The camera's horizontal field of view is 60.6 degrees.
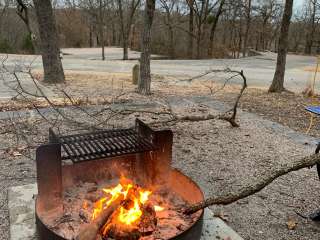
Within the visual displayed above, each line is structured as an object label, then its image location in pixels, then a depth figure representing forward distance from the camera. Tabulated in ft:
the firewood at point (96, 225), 5.39
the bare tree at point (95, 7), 55.07
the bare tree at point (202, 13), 65.20
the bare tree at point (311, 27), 83.86
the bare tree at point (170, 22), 66.13
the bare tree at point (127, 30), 54.38
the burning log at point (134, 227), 5.97
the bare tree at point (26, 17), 48.92
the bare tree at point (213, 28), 64.27
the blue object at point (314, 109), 11.61
